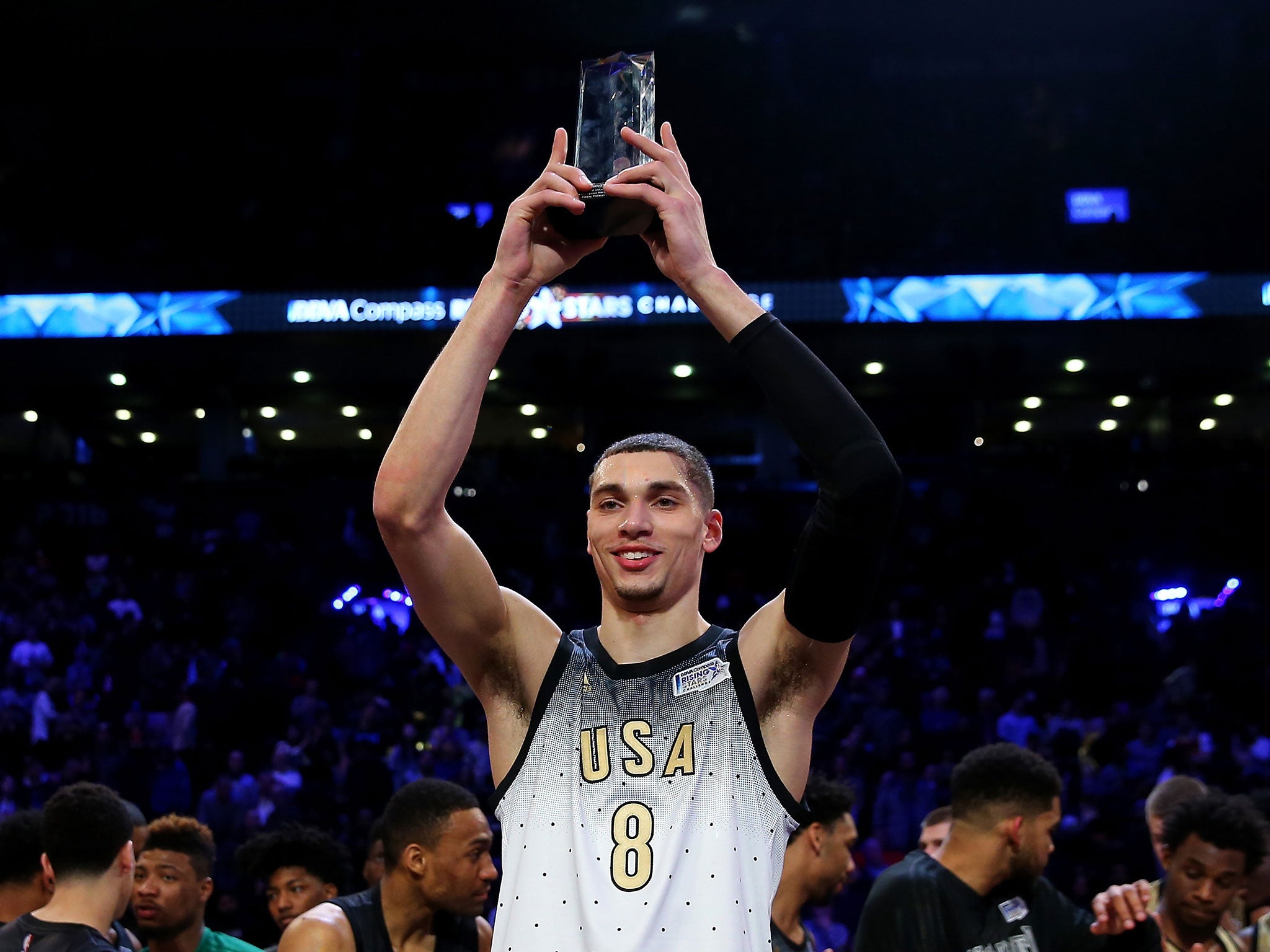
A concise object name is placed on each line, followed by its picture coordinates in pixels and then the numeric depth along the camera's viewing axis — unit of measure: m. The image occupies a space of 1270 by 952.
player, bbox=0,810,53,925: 4.19
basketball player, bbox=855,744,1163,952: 3.66
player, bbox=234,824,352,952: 5.15
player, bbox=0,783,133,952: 3.31
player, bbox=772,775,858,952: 4.41
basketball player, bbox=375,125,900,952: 2.09
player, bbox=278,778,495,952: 3.94
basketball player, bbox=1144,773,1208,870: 4.36
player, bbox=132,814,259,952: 4.36
